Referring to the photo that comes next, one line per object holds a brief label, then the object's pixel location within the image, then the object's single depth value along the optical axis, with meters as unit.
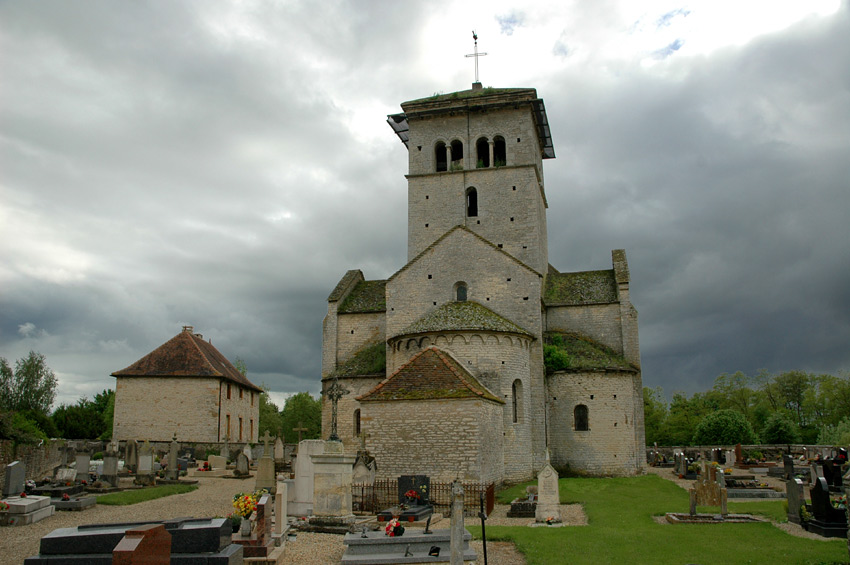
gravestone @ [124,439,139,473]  25.26
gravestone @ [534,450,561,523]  15.47
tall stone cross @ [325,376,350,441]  17.56
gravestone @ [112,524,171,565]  6.32
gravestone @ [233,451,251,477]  26.06
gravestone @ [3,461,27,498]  16.42
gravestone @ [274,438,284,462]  29.58
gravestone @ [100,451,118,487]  20.97
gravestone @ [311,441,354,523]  14.63
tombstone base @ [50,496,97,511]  16.41
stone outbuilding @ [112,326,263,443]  35.31
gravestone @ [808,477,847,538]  12.60
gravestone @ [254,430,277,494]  17.27
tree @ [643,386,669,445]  60.64
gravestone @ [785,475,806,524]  13.52
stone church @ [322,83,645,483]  19.80
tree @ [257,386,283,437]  62.78
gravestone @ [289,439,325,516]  15.91
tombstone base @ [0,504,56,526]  14.29
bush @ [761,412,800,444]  39.56
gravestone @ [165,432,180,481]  23.39
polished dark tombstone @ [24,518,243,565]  8.30
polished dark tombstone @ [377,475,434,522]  14.71
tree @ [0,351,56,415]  52.59
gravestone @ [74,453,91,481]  21.55
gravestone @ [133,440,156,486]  22.16
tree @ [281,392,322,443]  67.46
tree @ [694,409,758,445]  39.38
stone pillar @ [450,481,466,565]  8.94
